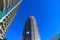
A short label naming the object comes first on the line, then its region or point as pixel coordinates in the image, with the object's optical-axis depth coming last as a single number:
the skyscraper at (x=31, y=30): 47.83
